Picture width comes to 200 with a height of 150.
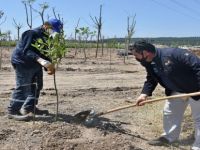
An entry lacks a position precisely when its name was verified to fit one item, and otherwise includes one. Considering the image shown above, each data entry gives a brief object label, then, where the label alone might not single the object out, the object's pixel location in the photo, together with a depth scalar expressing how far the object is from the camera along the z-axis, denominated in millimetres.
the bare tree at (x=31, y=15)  14678
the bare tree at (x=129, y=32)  13463
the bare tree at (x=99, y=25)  15662
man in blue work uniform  3412
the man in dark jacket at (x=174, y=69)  2764
